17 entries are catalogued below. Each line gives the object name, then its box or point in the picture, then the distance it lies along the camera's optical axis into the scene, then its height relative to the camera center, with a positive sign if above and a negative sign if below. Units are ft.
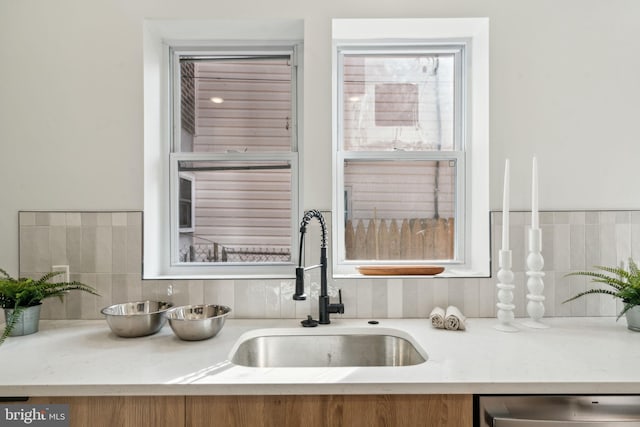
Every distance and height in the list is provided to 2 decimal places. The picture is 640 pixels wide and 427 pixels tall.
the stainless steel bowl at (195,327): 4.66 -1.37
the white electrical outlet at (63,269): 5.74 -0.81
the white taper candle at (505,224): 5.17 -0.13
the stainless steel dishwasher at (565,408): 3.61 -1.83
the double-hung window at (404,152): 6.63 +1.09
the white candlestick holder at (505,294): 5.24 -1.09
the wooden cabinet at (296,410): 3.66 -1.86
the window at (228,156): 6.63 +1.03
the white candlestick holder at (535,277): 5.31 -0.87
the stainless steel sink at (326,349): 5.24 -1.87
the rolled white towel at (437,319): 5.23 -1.42
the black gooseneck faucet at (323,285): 5.32 -1.00
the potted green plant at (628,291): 5.06 -1.02
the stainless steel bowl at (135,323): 4.82 -1.38
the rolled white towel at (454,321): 5.15 -1.44
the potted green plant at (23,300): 4.91 -1.11
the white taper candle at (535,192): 5.23 +0.31
